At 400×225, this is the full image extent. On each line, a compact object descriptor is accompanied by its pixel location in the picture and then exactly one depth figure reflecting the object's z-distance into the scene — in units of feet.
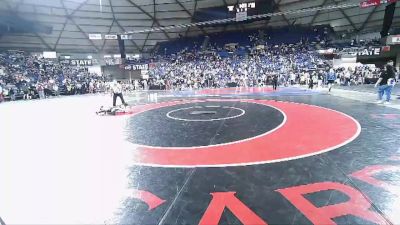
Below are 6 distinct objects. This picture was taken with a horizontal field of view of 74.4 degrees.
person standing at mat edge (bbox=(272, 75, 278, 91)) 66.96
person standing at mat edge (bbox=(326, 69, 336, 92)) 54.13
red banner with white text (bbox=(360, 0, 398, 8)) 67.67
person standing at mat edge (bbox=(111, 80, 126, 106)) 37.65
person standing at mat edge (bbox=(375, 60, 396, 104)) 33.02
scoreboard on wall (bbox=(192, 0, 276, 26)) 90.29
